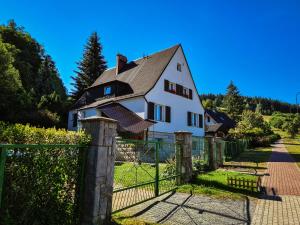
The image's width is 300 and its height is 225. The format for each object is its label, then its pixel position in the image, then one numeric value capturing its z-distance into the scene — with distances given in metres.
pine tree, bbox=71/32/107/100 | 37.04
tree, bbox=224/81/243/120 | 57.45
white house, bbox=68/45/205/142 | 18.24
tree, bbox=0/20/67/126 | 20.12
